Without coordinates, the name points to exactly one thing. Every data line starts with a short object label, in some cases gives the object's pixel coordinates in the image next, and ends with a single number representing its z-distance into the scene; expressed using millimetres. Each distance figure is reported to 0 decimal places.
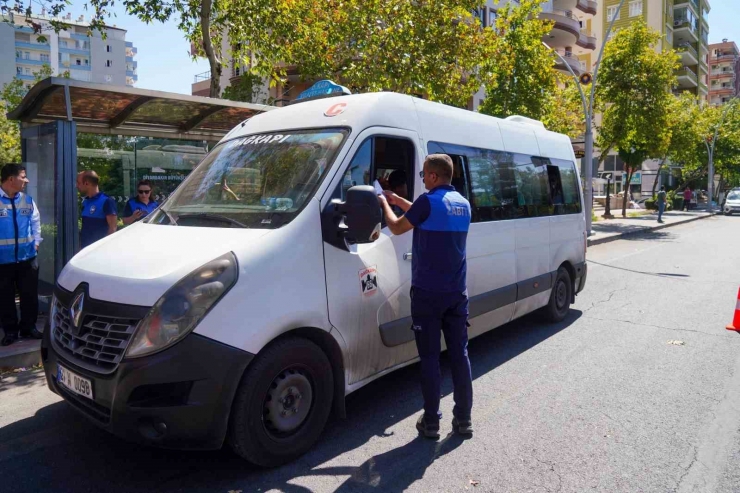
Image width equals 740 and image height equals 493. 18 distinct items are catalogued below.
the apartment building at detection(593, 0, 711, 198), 56125
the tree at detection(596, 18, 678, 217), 23891
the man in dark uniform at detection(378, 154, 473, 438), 3711
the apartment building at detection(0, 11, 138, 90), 88000
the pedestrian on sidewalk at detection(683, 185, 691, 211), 40941
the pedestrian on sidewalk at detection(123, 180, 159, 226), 6906
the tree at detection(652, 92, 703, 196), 32031
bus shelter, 6520
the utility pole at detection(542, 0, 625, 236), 18984
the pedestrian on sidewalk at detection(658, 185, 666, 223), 27594
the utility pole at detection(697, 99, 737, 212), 40719
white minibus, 2986
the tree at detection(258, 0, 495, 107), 13328
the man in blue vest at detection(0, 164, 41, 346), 5672
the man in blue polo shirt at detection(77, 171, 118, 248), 6504
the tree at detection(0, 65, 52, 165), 24469
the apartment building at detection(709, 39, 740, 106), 89188
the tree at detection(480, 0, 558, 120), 20344
